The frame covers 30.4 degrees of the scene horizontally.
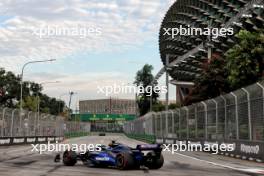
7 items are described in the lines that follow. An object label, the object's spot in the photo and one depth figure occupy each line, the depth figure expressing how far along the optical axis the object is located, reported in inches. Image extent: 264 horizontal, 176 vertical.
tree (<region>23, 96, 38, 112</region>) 4970.5
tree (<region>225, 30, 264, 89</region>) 1578.5
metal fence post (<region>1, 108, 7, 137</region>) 1454.2
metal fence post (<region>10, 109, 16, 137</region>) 1570.9
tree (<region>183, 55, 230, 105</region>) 2158.0
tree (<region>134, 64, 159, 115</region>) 5197.3
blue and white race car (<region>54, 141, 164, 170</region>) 597.3
